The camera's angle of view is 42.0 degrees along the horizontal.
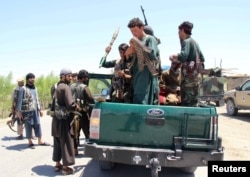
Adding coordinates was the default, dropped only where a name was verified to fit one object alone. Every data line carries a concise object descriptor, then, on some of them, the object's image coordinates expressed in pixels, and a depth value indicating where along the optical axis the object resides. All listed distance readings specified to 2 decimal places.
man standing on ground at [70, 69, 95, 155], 6.54
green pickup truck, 4.34
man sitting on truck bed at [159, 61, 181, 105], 5.46
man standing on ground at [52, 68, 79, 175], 5.54
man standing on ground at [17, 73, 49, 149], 8.14
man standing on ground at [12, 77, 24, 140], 8.59
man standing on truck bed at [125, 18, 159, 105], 4.66
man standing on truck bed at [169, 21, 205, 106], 5.20
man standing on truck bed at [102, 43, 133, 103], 5.31
